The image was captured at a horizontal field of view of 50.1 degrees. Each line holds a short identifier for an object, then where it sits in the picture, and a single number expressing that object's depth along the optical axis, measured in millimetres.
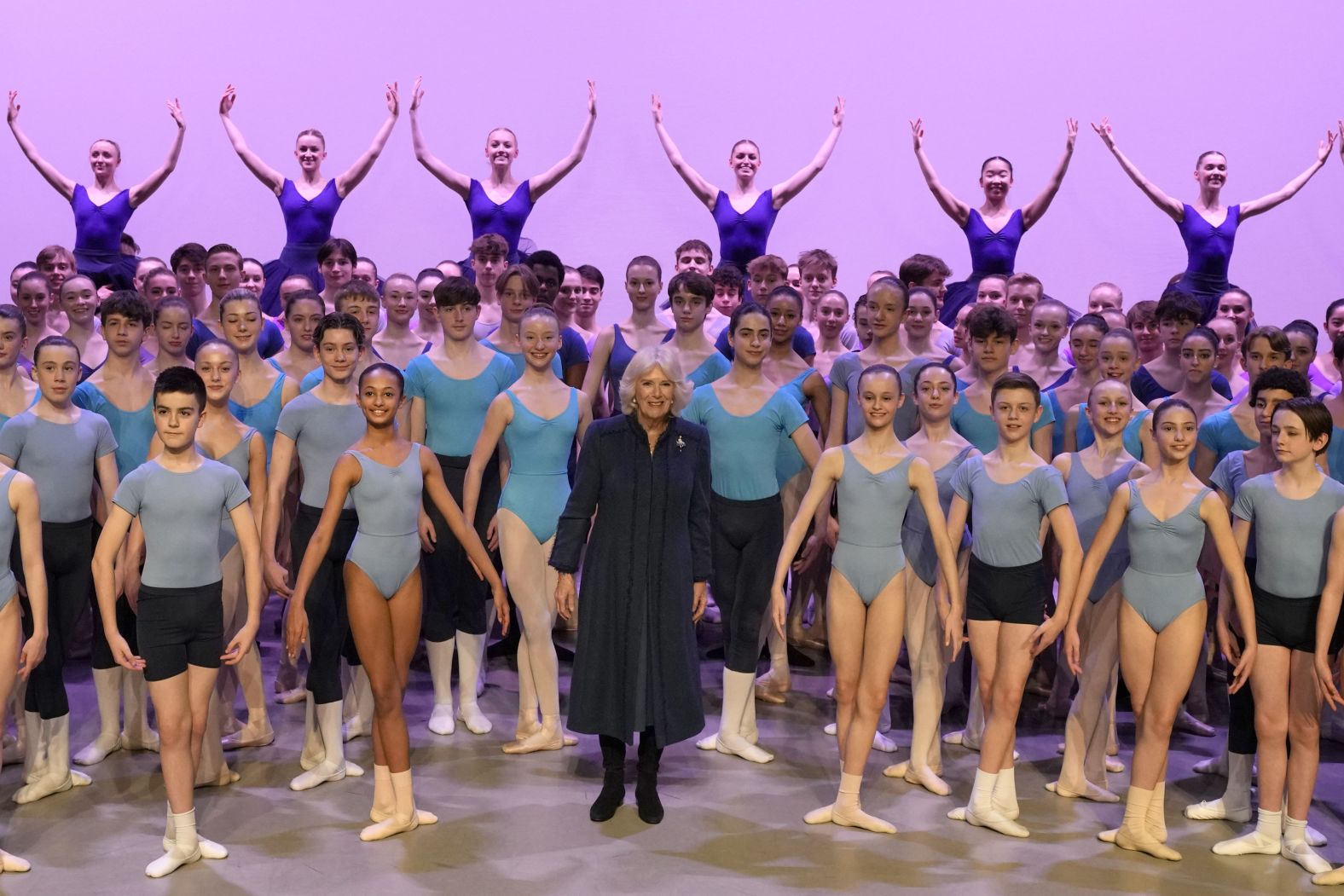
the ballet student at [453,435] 4961
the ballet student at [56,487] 4270
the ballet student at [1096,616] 4402
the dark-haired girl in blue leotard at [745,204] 7055
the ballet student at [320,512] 4422
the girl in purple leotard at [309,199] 7027
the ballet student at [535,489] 4680
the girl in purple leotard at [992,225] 6898
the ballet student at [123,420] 4586
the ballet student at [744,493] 4762
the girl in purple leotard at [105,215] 7039
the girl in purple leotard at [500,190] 6969
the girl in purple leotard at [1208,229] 6961
